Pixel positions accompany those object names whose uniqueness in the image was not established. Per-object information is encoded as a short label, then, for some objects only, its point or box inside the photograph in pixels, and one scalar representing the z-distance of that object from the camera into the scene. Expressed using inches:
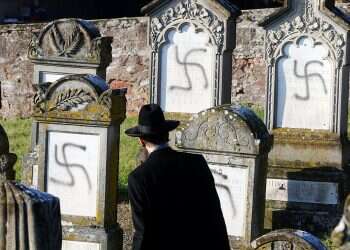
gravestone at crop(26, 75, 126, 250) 444.1
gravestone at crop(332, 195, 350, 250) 239.3
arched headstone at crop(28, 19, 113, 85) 548.4
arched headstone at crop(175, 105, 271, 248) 445.4
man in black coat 310.0
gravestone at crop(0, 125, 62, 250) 292.8
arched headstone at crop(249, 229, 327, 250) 370.0
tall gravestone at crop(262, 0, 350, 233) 533.0
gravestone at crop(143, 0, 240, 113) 561.9
